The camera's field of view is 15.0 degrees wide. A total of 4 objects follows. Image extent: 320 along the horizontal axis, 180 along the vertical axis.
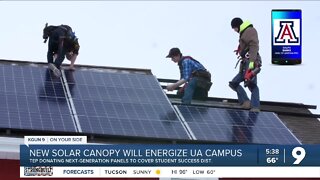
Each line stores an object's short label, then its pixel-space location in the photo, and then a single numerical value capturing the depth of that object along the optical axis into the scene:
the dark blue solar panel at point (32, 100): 25.75
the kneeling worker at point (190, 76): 29.64
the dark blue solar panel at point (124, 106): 26.44
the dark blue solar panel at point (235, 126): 26.98
